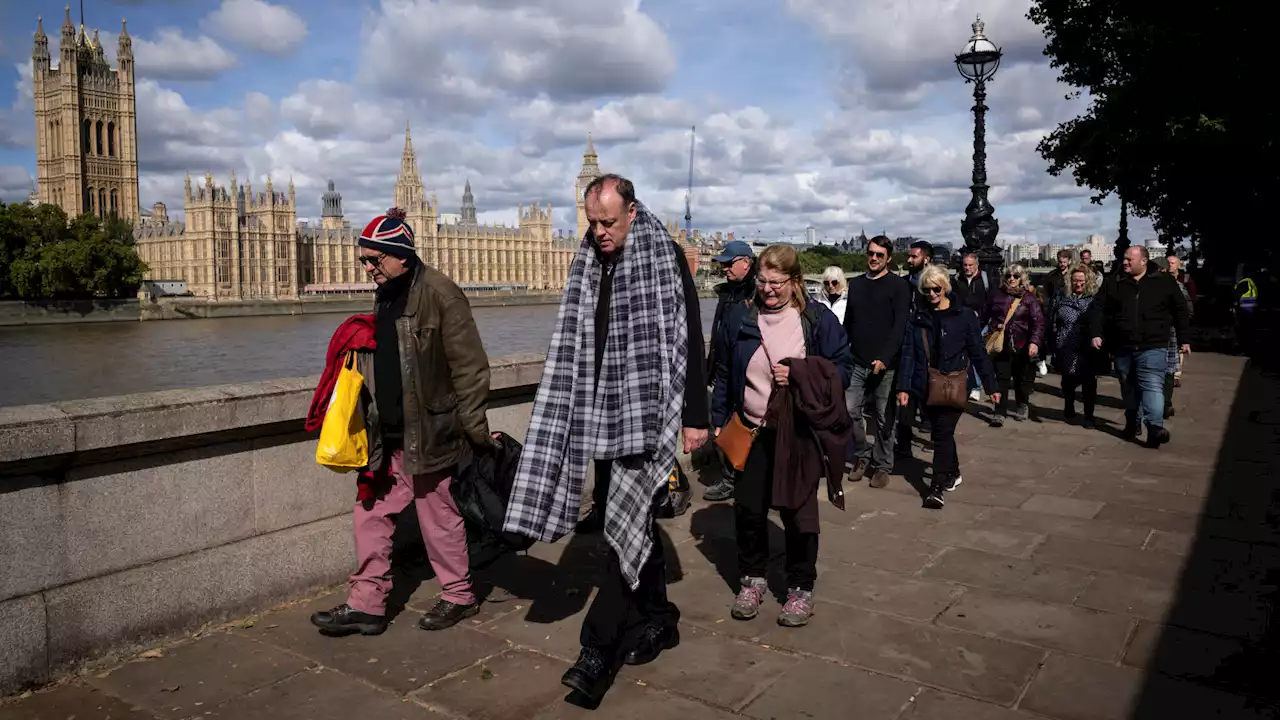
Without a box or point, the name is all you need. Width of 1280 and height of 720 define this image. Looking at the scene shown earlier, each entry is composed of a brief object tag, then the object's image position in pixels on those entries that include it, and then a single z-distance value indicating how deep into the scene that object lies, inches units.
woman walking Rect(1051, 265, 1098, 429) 376.5
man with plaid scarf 144.3
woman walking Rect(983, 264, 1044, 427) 399.5
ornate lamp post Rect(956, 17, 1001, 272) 574.6
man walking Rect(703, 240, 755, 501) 247.6
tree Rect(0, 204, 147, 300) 2699.3
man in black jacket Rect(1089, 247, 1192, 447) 339.6
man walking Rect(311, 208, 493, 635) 161.6
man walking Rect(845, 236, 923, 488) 272.5
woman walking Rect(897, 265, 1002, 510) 265.0
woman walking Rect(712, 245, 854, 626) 170.7
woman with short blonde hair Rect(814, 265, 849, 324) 302.2
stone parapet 143.2
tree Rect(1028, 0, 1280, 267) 753.0
